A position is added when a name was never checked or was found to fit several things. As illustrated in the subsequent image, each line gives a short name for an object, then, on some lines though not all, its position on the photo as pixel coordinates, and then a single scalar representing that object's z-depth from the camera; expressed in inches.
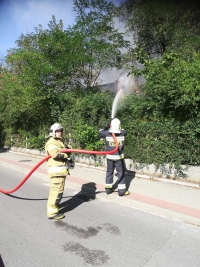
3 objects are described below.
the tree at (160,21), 469.7
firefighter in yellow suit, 181.6
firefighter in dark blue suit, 225.3
